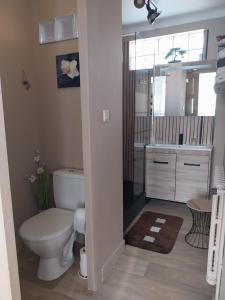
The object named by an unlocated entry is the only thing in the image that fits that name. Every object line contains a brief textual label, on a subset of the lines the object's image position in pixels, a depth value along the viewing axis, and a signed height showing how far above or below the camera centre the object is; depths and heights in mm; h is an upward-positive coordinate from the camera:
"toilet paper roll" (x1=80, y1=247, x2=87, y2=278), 1831 -1233
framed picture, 2029 +357
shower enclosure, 2561 -230
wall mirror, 3039 +253
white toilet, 1716 -919
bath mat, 2303 -1360
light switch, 1682 -44
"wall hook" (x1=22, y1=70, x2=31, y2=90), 2122 +269
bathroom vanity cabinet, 2887 -829
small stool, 2283 -1266
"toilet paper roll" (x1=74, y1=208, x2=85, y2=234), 1800 -869
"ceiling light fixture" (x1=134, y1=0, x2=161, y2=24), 2406 +1035
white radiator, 1378 -806
